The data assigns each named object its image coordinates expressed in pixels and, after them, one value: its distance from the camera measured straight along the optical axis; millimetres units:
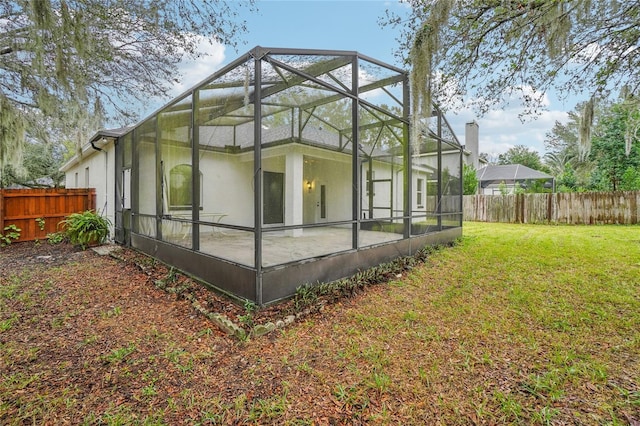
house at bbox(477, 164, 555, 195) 22250
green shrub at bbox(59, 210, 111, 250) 7293
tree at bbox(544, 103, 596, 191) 17516
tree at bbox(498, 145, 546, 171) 35156
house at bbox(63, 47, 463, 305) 4023
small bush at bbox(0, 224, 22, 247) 7434
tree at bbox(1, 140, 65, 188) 14228
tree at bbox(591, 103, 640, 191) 13672
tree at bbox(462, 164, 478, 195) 16059
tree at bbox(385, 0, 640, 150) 4180
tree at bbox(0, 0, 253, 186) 3523
